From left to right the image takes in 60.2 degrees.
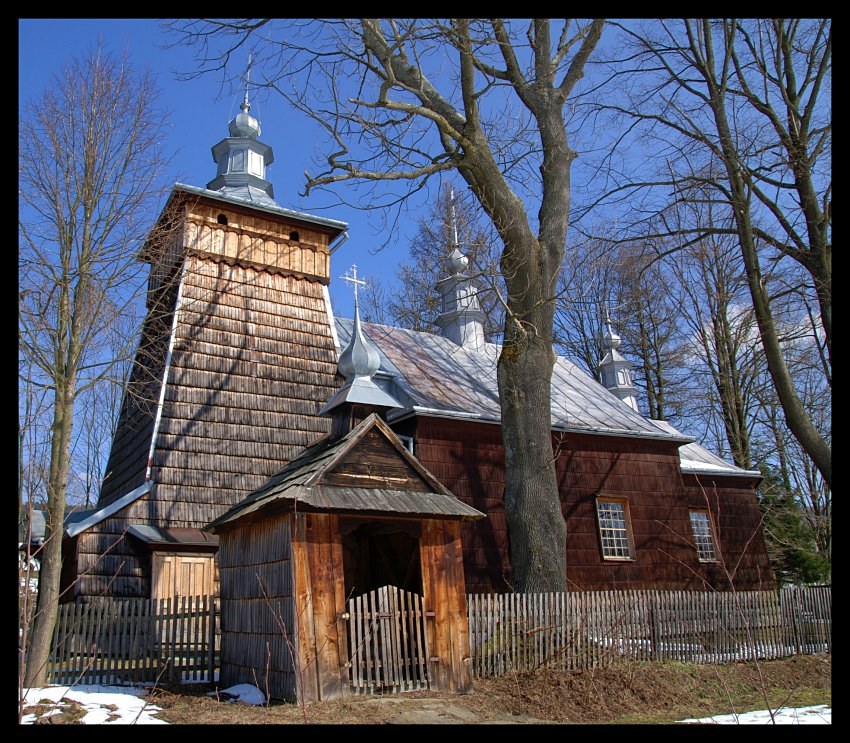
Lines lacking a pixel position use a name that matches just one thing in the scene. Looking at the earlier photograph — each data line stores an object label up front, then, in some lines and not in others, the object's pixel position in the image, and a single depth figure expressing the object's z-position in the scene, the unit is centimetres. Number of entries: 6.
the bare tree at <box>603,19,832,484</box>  1087
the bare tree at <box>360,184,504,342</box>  1302
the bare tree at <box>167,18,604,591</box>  1187
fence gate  848
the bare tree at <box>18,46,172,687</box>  1043
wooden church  1410
